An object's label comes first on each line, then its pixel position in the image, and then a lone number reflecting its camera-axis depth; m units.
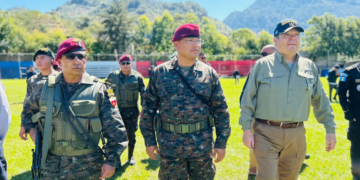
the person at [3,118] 2.53
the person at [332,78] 13.44
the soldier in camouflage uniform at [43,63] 4.89
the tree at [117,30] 53.88
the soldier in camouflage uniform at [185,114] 2.83
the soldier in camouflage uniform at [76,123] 2.43
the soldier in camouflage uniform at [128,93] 5.14
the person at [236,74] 24.43
